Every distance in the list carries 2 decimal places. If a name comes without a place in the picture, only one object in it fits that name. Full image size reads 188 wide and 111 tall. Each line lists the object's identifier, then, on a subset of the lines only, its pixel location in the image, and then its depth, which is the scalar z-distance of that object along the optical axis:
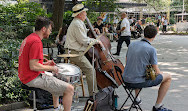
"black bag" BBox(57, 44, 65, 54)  7.91
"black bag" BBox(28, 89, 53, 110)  4.94
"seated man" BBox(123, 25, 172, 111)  4.27
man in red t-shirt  3.61
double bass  5.12
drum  3.88
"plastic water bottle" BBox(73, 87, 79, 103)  5.33
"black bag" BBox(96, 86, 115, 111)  4.53
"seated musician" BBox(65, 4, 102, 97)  5.05
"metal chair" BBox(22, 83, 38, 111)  3.82
